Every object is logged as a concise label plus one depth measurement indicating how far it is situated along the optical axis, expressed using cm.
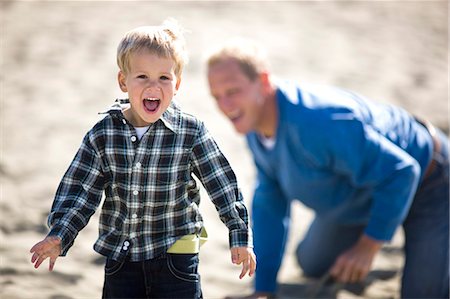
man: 720
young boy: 431
